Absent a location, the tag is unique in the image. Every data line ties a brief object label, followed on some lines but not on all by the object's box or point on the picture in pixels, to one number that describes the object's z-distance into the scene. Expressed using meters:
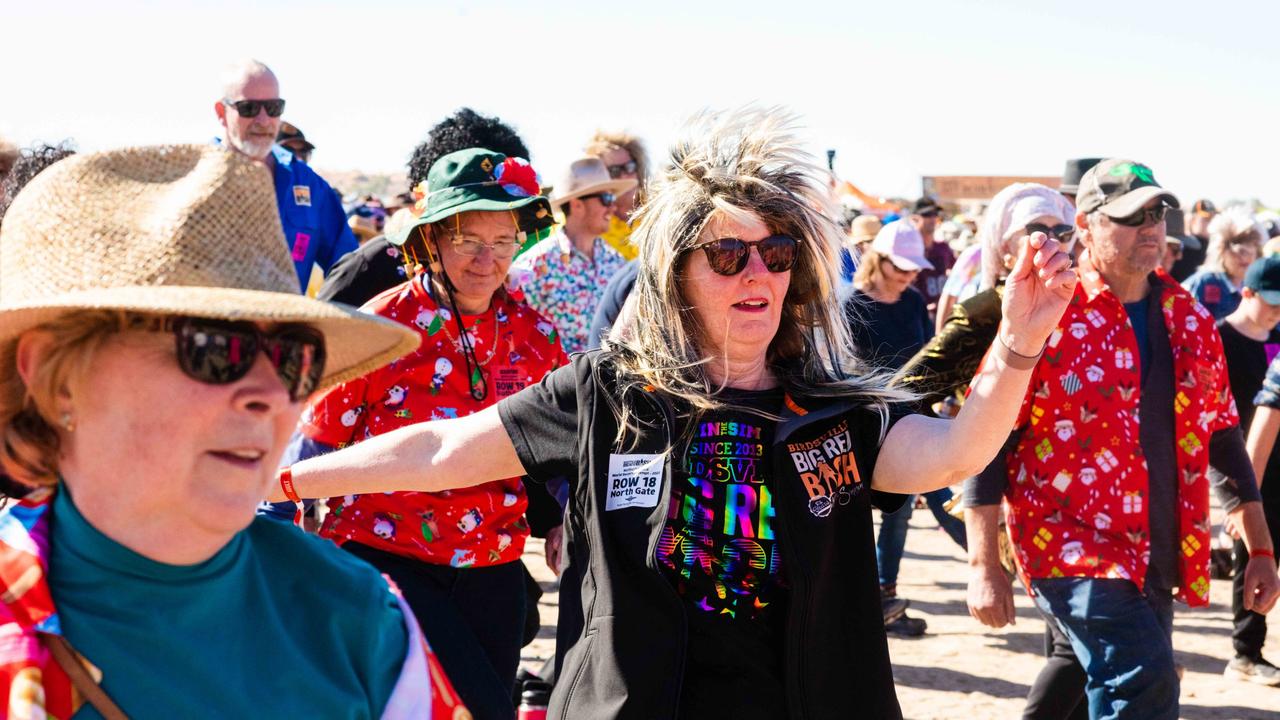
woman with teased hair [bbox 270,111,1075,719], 2.84
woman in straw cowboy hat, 1.69
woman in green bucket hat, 3.89
